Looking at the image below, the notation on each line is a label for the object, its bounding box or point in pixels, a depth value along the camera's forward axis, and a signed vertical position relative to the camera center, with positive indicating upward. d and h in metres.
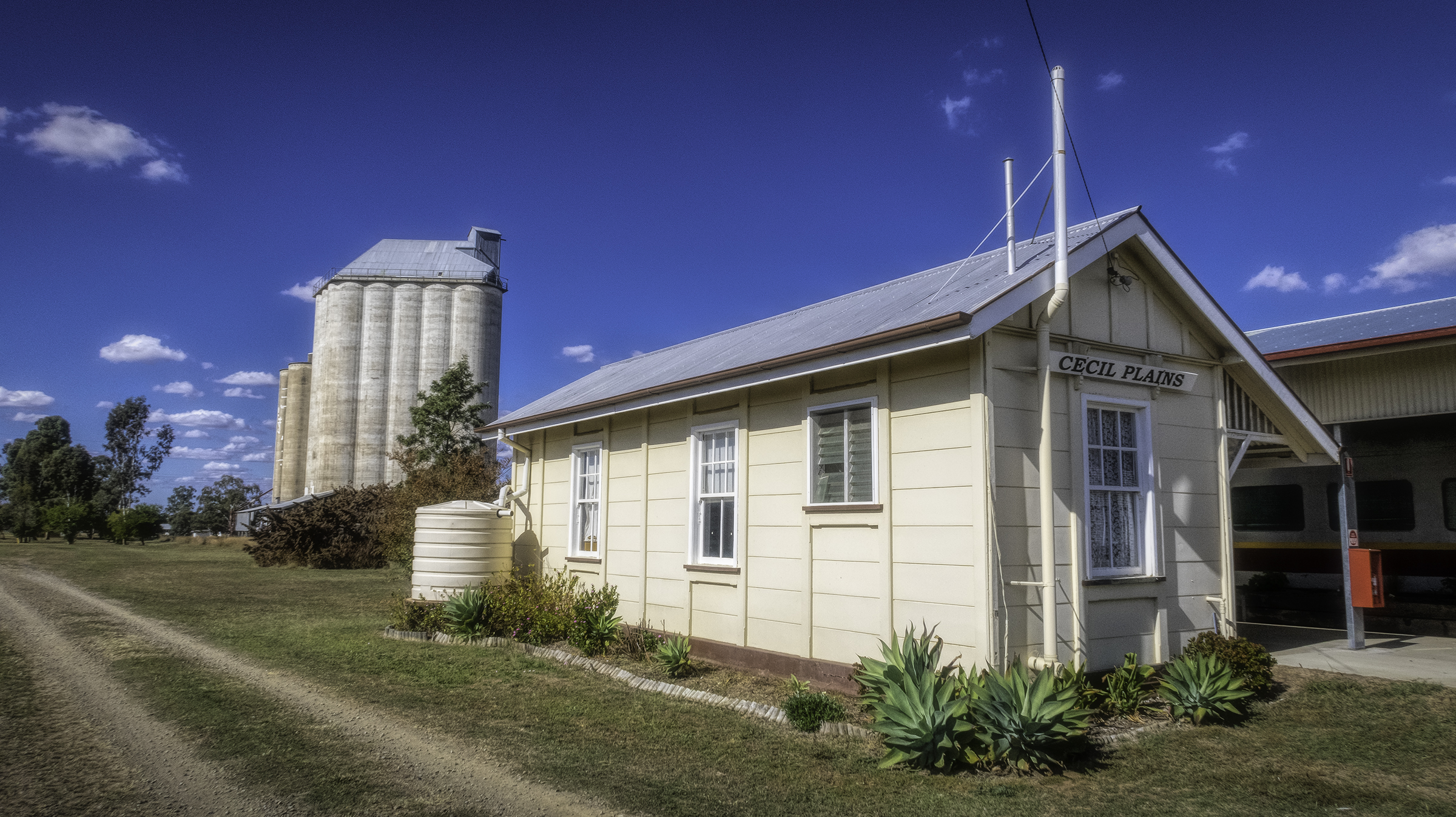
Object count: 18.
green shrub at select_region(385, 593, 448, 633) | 13.56 -1.80
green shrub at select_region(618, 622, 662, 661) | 11.14 -1.78
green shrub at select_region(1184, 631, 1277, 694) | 8.45 -1.43
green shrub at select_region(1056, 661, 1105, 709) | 7.33 -1.46
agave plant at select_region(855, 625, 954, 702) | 7.05 -1.29
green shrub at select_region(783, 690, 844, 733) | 7.70 -1.81
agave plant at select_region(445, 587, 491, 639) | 12.83 -1.66
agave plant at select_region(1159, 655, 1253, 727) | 7.72 -1.59
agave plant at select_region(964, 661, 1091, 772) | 6.39 -1.56
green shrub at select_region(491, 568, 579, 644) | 12.26 -1.56
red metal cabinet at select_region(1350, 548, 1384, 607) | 10.65 -0.82
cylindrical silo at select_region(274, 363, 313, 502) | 61.50 +4.61
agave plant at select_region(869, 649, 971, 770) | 6.41 -1.59
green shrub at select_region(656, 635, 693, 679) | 9.83 -1.71
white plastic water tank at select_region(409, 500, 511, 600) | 14.12 -0.79
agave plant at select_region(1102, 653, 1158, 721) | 7.88 -1.62
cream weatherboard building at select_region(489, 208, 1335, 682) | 7.89 +0.39
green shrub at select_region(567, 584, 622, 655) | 11.39 -1.57
